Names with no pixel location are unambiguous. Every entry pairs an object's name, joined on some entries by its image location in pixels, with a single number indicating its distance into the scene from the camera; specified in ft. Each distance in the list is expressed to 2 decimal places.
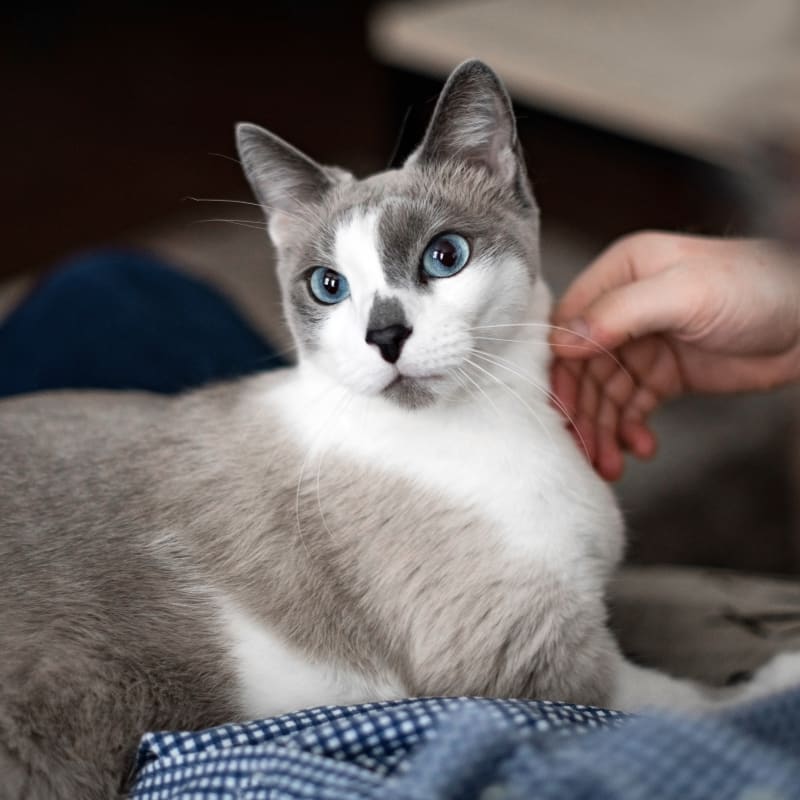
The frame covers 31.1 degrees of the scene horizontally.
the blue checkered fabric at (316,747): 1.39
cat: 1.73
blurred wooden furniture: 3.28
